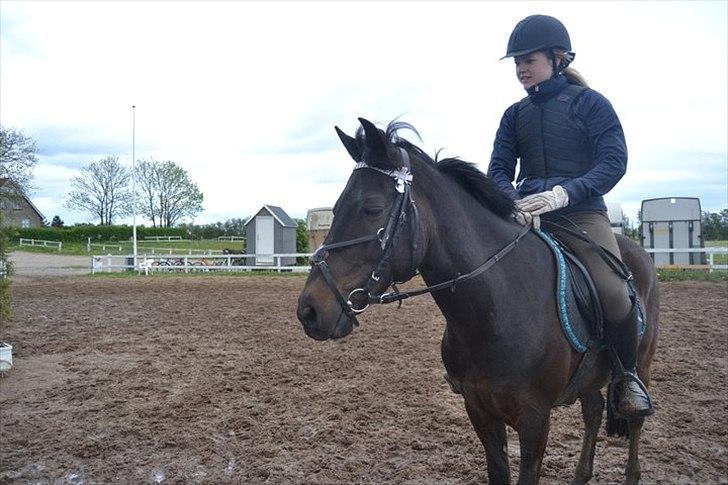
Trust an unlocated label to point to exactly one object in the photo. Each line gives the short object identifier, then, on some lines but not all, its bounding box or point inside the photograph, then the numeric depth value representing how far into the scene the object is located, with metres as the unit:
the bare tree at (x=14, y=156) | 36.91
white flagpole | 28.77
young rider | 3.24
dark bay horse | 2.58
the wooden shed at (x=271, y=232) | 29.91
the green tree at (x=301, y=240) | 31.75
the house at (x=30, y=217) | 67.79
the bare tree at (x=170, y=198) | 65.62
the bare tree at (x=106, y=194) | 65.69
